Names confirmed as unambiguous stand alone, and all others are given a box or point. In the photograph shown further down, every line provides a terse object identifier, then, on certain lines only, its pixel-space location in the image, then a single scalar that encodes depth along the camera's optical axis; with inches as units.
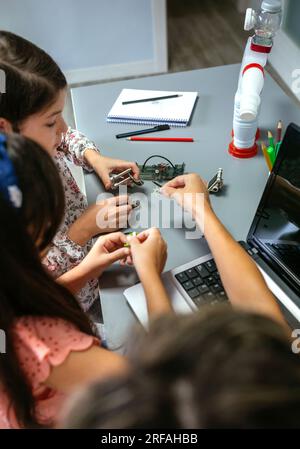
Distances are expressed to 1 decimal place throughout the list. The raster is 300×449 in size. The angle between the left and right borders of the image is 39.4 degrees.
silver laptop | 28.0
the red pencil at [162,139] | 43.9
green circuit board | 39.8
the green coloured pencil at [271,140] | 41.4
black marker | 45.1
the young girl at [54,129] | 33.7
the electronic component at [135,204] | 36.7
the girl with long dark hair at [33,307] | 21.6
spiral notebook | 46.5
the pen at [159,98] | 49.4
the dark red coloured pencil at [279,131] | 41.4
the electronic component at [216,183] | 37.4
